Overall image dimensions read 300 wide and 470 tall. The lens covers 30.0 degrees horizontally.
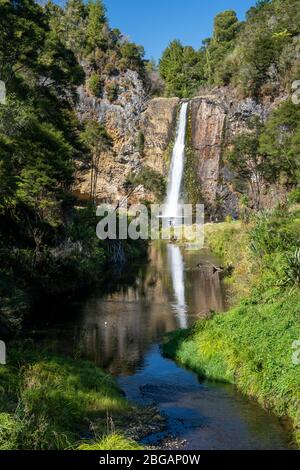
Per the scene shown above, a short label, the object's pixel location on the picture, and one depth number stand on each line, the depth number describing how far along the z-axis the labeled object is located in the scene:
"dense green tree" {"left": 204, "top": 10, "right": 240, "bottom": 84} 103.06
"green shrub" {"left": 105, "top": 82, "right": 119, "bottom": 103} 94.50
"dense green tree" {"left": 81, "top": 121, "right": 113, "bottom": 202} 70.44
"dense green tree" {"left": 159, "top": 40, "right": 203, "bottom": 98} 106.18
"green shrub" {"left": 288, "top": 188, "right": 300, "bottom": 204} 41.86
